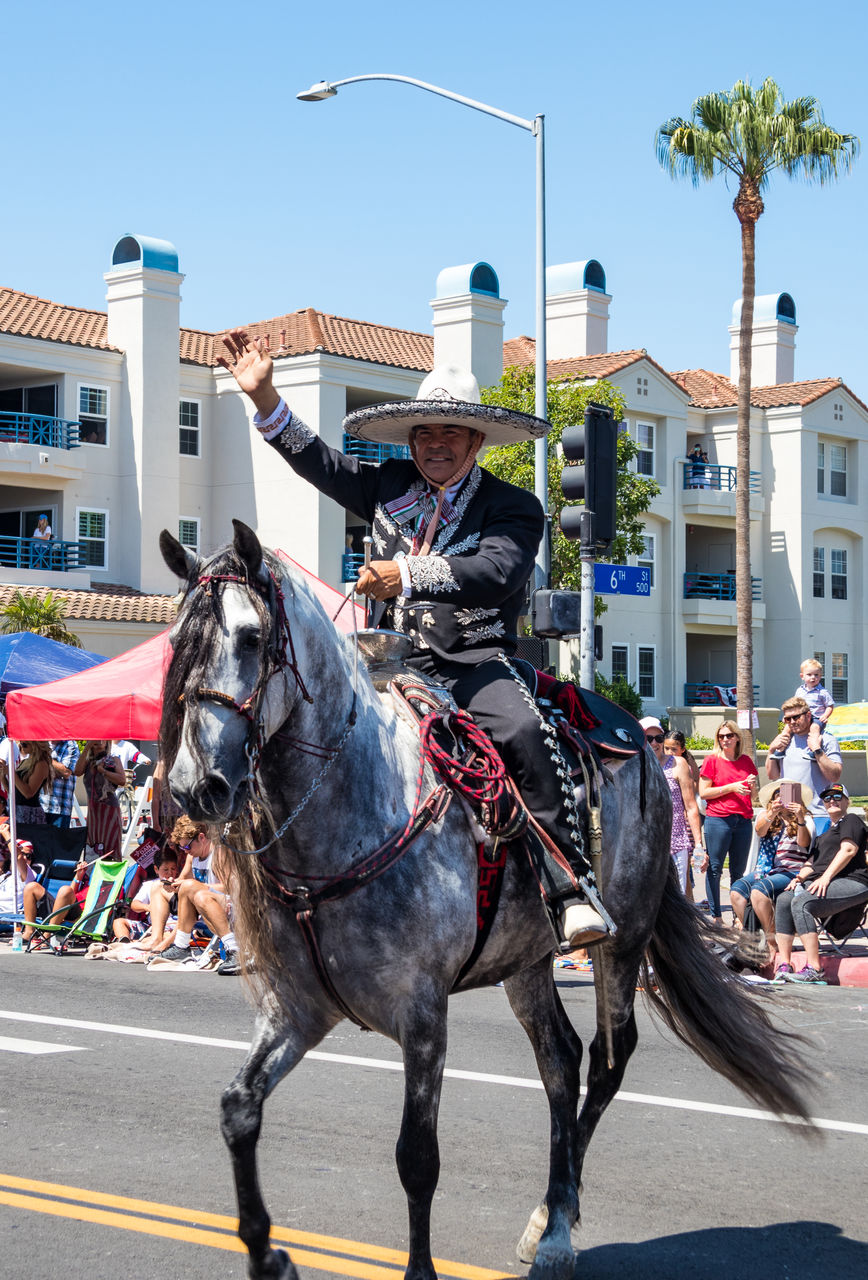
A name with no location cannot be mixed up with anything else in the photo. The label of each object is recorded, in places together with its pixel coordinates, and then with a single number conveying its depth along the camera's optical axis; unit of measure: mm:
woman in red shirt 14203
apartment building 40594
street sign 13445
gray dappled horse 4148
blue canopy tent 17016
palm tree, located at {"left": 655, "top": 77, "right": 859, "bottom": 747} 36219
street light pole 19277
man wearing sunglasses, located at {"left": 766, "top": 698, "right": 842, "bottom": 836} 13531
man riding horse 5113
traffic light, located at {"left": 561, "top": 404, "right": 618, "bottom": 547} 13008
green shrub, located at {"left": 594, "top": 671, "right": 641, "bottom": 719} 43216
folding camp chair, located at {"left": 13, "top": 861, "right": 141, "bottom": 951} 14352
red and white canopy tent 14219
